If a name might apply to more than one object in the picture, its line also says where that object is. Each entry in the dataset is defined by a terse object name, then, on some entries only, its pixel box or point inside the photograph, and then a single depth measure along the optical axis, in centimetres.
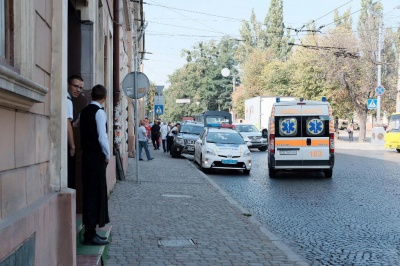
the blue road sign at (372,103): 3675
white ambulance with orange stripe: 1652
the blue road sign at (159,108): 3144
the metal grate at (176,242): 727
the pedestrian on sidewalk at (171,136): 2925
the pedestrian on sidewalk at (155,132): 3231
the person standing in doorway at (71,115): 597
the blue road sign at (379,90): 3791
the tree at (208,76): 8956
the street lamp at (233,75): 7562
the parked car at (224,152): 1847
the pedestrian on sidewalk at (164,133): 3216
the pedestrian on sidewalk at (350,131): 5002
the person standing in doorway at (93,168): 597
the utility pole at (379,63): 3922
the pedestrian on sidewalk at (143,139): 2347
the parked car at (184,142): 2634
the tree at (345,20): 7280
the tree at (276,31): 8819
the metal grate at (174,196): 1223
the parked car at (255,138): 3359
